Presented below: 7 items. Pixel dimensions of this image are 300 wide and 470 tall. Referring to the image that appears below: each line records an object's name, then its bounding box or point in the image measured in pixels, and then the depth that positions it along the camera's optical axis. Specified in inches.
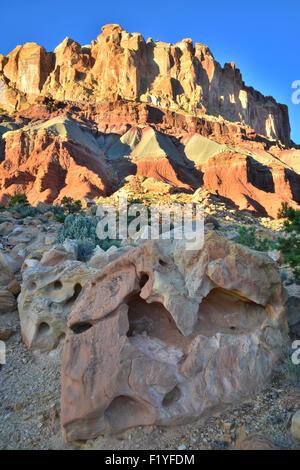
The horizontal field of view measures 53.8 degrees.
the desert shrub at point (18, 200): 736.4
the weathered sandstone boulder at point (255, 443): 82.8
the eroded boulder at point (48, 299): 167.0
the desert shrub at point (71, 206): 689.6
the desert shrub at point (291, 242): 160.1
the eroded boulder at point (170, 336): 99.7
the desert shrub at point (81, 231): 345.4
